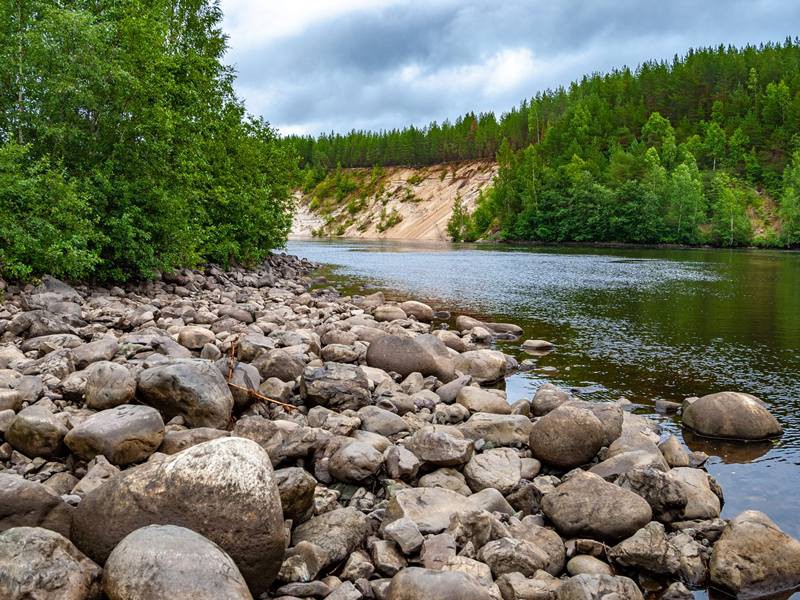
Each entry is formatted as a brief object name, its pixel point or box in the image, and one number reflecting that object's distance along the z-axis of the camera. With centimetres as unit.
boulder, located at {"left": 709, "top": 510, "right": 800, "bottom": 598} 576
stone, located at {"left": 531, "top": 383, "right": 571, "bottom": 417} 1060
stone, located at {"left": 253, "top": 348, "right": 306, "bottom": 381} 1031
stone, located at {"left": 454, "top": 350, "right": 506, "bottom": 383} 1336
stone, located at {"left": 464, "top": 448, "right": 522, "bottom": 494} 741
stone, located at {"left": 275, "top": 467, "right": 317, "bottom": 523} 575
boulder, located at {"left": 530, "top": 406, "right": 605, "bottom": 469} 826
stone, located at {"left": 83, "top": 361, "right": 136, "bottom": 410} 771
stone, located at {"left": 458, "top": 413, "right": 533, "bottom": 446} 886
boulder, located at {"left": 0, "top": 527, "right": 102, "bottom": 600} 402
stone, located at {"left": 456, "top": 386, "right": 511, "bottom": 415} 1030
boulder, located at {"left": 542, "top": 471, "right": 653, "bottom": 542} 631
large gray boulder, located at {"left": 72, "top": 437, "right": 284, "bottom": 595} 469
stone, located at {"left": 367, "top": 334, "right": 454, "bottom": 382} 1238
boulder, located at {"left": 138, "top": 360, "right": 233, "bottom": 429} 768
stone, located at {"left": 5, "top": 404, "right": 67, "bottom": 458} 671
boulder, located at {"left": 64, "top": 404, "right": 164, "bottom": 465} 656
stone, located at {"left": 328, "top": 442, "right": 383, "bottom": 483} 692
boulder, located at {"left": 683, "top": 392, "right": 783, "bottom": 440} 988
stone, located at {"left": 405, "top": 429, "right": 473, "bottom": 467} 751
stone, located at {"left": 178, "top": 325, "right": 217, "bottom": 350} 1177
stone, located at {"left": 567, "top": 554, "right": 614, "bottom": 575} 575
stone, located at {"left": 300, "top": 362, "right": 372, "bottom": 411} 944
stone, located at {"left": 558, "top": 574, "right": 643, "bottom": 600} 500
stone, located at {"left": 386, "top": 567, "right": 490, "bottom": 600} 460
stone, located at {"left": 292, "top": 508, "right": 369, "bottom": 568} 553
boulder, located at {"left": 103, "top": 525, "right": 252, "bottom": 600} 391
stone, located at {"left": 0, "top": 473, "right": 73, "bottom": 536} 493
